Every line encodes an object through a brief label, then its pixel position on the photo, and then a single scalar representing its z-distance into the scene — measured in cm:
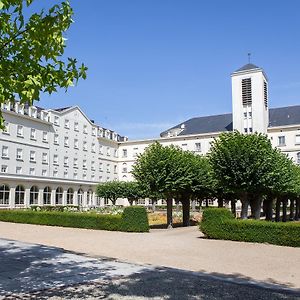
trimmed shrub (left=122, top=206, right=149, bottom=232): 2124
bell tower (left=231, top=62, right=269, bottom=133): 6650
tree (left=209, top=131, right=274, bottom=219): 1986
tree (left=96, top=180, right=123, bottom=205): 5500
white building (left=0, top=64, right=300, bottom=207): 5247
